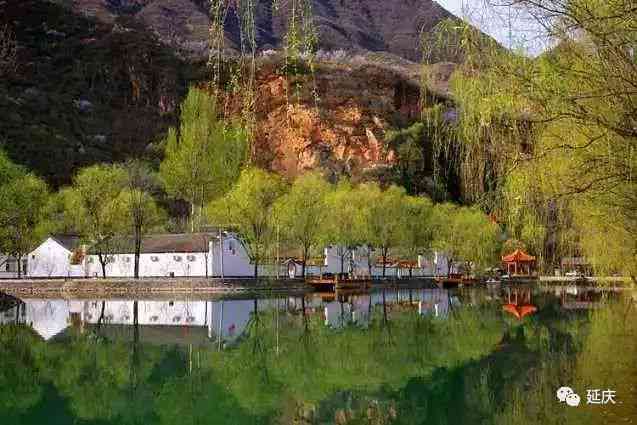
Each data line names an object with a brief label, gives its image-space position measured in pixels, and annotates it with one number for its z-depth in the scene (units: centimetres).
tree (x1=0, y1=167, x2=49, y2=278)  4703
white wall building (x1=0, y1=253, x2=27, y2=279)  5956
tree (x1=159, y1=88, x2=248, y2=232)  6191
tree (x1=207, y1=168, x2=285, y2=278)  5206
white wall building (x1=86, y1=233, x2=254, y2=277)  5275
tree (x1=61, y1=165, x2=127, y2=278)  5203
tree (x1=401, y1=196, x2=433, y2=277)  6412
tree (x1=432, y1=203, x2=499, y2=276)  6650
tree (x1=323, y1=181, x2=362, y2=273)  5869
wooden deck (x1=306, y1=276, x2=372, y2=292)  5556
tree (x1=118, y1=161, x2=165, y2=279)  5216
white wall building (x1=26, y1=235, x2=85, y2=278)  5734
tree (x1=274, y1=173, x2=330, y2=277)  5334
